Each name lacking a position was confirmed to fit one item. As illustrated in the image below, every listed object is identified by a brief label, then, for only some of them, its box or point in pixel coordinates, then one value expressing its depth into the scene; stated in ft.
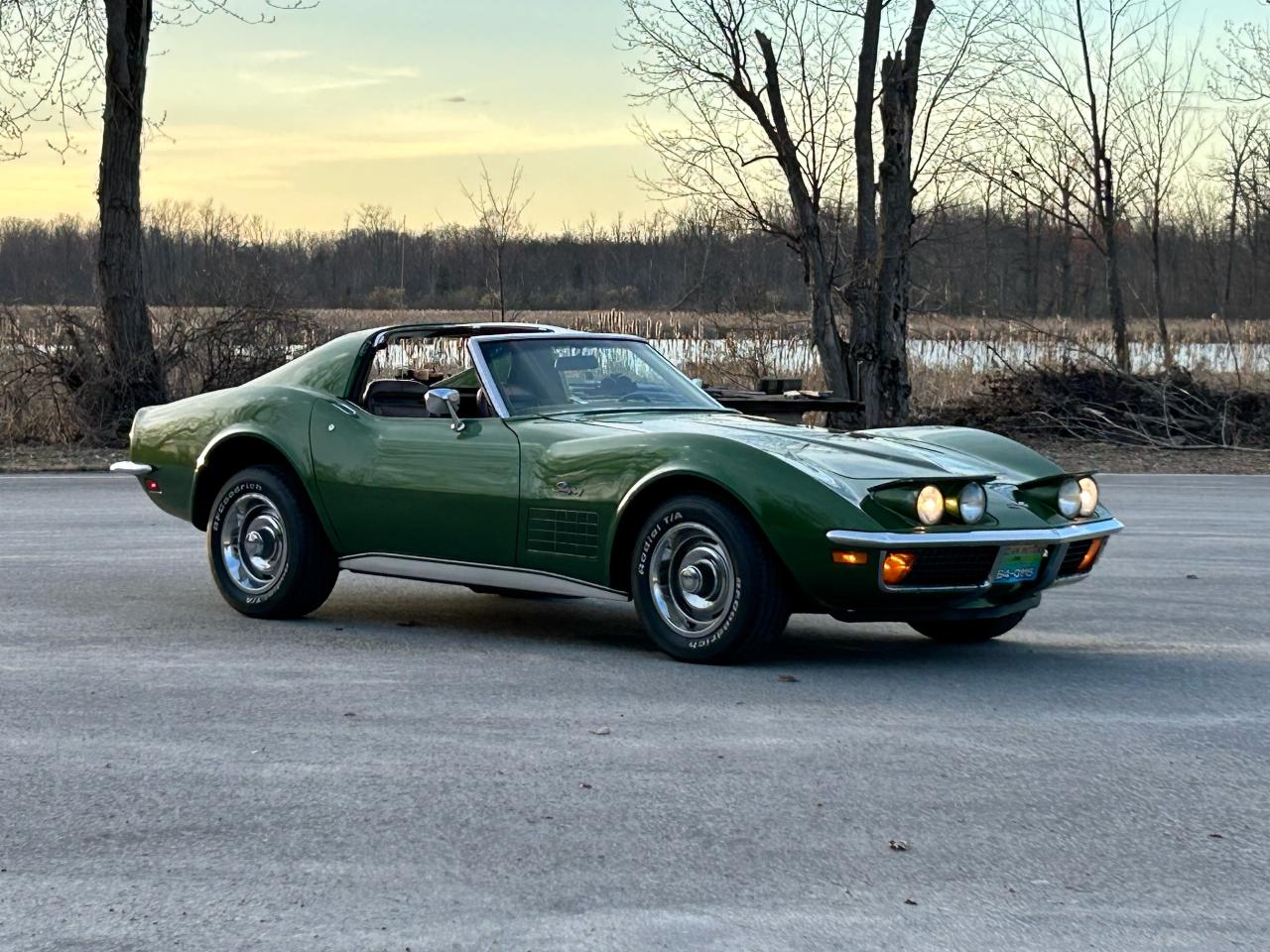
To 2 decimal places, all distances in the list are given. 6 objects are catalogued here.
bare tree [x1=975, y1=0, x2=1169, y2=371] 94.79
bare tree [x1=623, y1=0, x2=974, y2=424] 71.61
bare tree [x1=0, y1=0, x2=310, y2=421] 68.85
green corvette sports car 22.30
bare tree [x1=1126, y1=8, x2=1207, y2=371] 94.58
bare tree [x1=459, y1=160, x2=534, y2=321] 85.25
